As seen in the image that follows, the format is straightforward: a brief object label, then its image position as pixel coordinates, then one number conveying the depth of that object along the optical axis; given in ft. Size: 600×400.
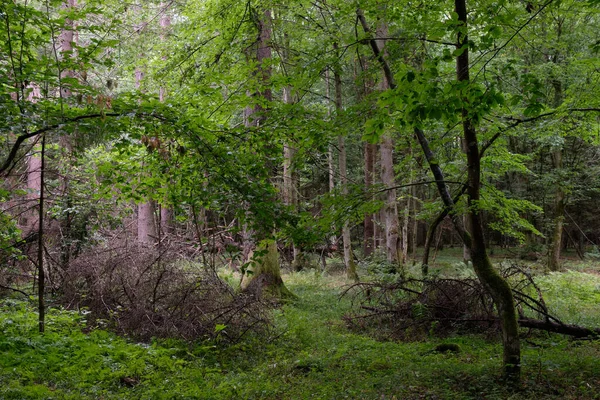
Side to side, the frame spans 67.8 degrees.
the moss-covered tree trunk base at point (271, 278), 38.81
